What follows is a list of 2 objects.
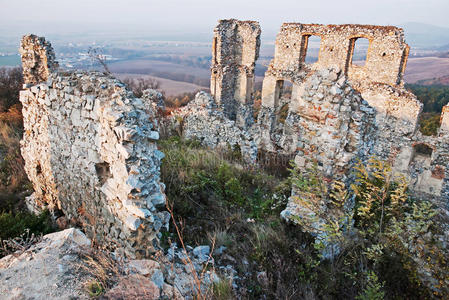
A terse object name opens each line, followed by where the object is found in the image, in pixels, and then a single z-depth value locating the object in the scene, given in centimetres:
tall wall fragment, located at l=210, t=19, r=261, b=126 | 1388
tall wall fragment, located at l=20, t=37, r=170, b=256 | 312
